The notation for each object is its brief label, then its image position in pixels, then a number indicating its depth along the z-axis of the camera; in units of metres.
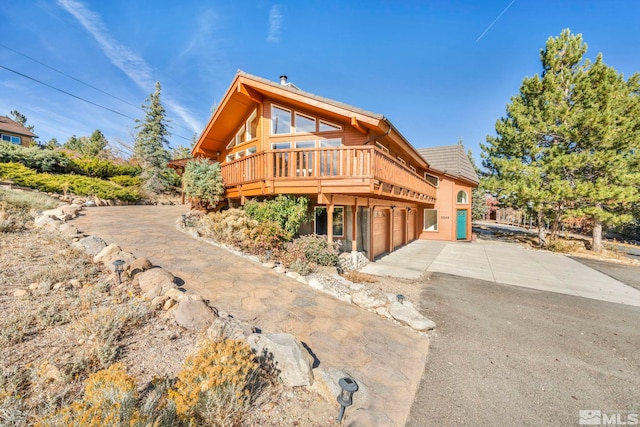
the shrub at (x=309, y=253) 7.20
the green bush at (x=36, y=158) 14.98
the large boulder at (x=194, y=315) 3.54
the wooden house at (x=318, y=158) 7.88
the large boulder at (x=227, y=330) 3.28
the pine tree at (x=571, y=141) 12.78
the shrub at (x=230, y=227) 7.94
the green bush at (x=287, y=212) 8.31
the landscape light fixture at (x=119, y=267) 4.41
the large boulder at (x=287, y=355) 2.99
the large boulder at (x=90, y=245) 5.70
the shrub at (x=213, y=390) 2.18
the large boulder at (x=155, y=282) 4.18
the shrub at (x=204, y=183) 11.28
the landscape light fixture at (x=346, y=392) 2.40
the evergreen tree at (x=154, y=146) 22.70
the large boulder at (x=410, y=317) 4.83
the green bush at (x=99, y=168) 18.19
